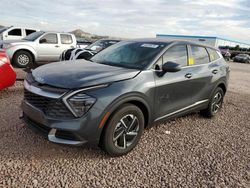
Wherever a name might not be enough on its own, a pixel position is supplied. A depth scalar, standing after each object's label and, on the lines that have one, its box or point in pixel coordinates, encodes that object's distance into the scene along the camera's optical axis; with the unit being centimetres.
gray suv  271
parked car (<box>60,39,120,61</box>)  850
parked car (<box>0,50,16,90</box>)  506
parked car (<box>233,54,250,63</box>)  3553
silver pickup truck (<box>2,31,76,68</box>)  957
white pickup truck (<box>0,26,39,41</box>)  1224
